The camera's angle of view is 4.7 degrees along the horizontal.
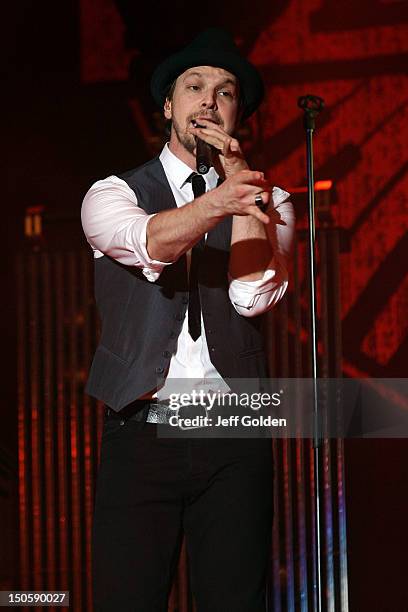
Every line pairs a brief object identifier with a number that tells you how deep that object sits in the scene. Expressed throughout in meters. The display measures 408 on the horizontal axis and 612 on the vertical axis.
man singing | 11.21
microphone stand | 11.78
